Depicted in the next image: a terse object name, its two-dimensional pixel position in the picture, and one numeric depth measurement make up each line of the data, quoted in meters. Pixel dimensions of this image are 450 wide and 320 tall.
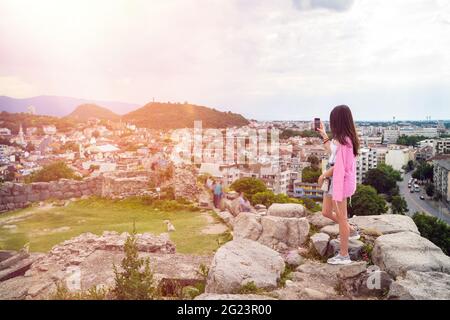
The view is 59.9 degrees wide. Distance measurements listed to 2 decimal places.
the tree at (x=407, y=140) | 43.25
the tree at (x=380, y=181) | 42.31
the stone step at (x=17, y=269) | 4.02
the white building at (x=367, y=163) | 42.93
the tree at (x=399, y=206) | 32.74
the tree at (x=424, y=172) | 33.25
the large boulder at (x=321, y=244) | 4.20
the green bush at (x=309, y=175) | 33.28
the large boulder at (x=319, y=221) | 5.00
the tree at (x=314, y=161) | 29.92
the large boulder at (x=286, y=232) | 4.56
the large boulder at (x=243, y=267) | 3.21
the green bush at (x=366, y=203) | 29.33
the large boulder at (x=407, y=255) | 3.48
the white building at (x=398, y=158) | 48.38
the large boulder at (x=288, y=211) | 5.19
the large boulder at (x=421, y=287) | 2.90
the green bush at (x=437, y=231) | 21.92
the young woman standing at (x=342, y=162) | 3.42
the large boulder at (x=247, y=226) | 4.60
